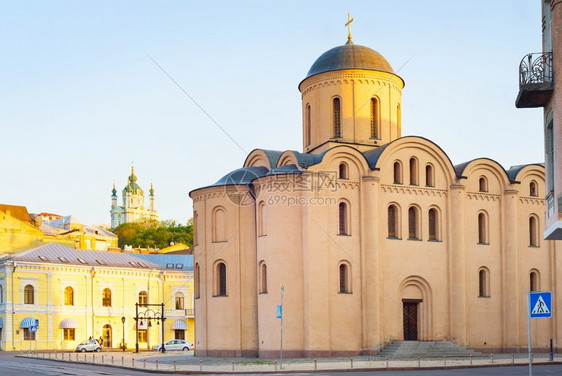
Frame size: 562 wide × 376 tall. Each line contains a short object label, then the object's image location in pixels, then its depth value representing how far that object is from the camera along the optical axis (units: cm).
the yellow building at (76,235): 7806
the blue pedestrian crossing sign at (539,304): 1617
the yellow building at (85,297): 5603
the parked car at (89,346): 5369
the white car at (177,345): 5504
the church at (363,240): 3806
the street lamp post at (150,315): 5982
